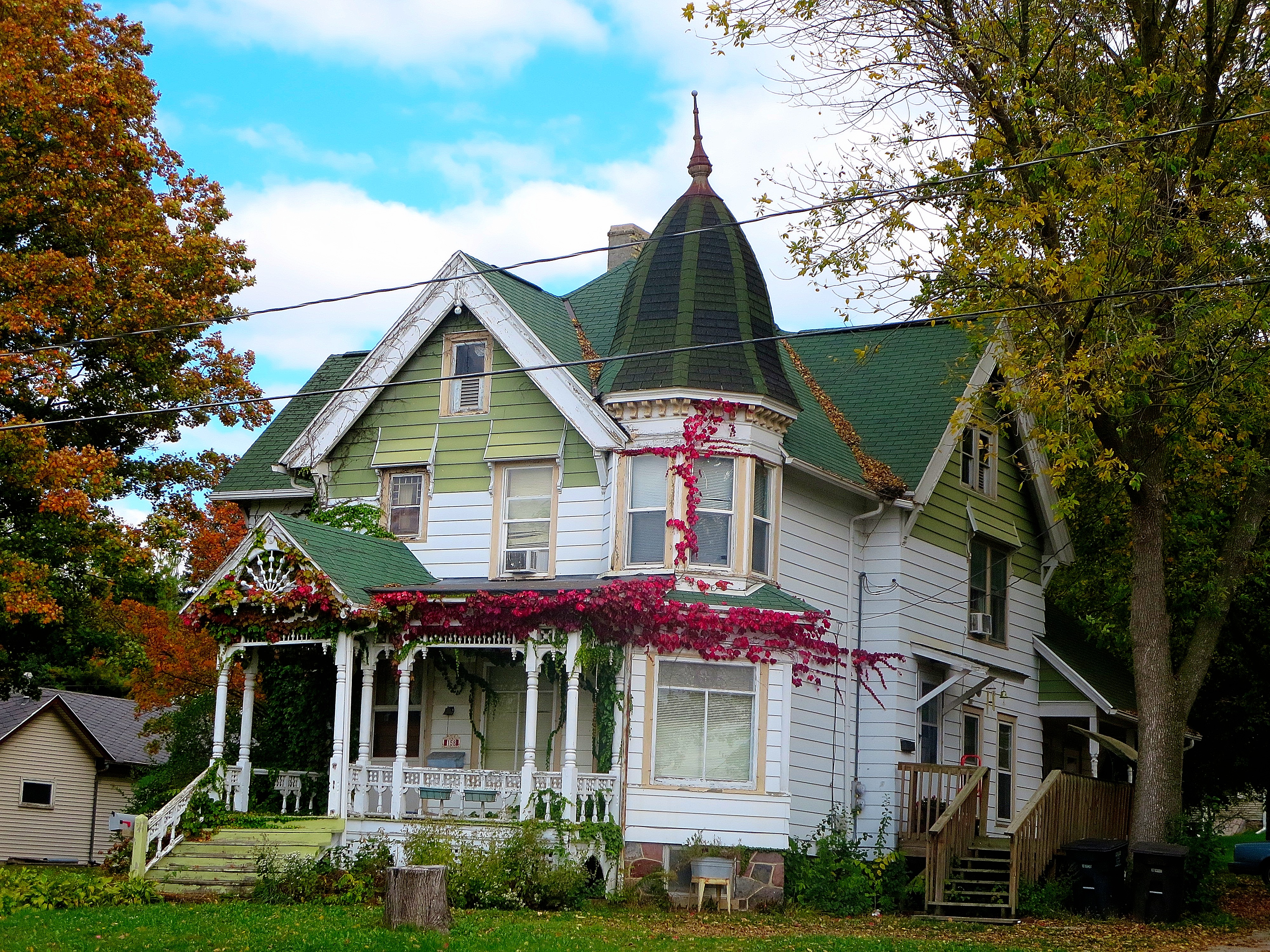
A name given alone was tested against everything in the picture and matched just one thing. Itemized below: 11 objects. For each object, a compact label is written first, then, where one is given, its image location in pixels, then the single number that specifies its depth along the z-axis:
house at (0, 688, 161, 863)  41.50
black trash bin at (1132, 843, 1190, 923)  19.89
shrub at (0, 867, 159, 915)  17.88
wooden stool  20.33
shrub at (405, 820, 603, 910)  18.95
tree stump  15.76
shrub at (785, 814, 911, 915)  21.52
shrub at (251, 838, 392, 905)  19.36
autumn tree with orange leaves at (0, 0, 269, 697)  24.08
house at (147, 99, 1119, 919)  21.52
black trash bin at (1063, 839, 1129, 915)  20.48
